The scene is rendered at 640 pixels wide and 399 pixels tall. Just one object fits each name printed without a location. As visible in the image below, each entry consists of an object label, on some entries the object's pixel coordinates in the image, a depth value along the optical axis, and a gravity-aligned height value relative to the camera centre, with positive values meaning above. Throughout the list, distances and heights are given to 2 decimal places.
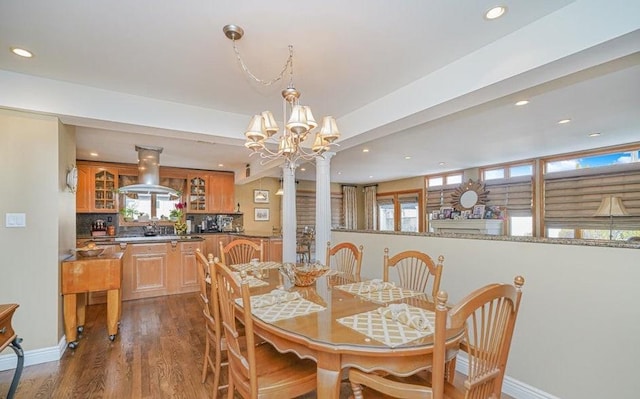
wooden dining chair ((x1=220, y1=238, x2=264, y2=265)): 3.04 -0.57
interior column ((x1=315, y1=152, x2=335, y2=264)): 3.92 -0.04
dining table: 1.23 -0.61
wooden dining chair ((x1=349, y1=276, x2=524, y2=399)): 1.00 -0.59
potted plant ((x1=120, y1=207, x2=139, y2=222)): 5.91 -0.21
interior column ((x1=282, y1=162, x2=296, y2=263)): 4.28 -0.27
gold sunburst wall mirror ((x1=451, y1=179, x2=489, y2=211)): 6.48 +0.11
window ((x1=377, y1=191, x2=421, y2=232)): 8.64 -0.31
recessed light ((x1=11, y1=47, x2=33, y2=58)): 2.09 +1.09
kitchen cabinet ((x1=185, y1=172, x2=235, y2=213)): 6.59 +0.23
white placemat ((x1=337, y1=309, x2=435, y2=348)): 1.27 -0.60
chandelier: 1.98 +0.54
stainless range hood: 4.84 +0.56
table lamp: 4.50 -0.14
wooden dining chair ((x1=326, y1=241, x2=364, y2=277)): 2.71 -0.56
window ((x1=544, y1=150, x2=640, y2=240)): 4.81 +0.13
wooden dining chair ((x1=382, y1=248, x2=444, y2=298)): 2.08 -0.52
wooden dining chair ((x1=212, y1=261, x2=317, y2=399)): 1.35 -0.88
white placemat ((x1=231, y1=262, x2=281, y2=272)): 2.79 -0.63
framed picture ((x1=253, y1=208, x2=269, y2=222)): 7.90 -0.33
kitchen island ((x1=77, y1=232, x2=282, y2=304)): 4.49 -1.00
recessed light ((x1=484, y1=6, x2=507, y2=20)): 1.66 +1.08
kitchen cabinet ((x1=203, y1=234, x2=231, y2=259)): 6.21 -0.82
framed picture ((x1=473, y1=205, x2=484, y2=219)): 6.26 -0.25
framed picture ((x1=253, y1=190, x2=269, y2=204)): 7.93 +0.16
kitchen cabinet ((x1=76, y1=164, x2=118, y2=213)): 5.57 +0.27
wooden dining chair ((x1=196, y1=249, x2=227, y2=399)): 1.83 -0.82
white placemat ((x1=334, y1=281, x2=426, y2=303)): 1.88 -0.62
